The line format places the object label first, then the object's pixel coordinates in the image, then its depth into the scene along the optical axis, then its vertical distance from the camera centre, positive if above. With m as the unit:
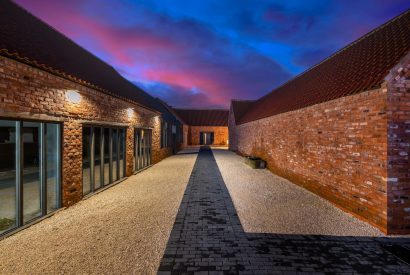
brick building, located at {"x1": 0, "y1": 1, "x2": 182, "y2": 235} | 5.15 +0.44
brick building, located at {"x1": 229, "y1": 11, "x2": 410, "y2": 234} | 5.22 +0.17
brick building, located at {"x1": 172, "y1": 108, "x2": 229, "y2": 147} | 43.75 +0.75
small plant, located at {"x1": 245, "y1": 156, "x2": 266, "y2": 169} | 14.53 -1.73
